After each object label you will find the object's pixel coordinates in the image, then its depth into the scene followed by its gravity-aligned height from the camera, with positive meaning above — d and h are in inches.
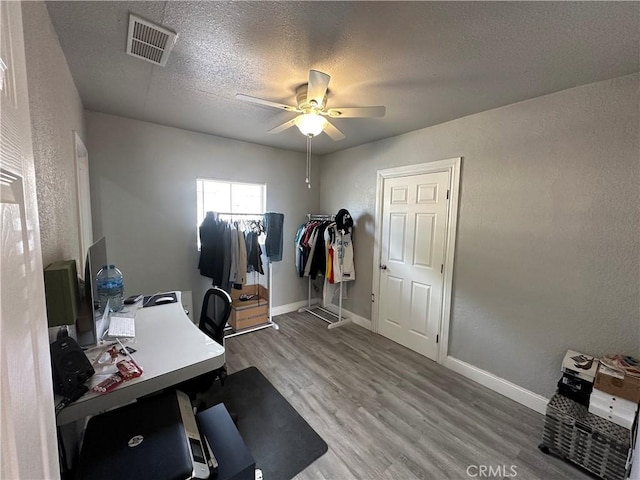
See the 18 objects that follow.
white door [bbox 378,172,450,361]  108.0 -18.2
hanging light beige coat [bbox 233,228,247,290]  121.9 -22.3
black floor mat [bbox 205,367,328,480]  64.7 -59.9
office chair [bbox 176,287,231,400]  62.7 -30.0
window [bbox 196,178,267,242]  128.2 +8.7
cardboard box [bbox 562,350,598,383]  66.8 -37.2
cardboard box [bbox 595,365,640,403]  58.9 -36.8
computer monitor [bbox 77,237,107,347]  51.6 -19.9
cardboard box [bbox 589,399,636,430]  59.2 -44.2
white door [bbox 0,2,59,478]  13.5 -5.0
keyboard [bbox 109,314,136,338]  61.4 -28.1
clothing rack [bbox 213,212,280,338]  127.3 -39.9
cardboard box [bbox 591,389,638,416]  59.4 -41.6
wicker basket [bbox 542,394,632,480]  58.9 -50.9
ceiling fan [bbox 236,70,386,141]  65.4 +28.9
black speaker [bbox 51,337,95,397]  39.9 -24.6
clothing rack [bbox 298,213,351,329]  143.1 -57.3
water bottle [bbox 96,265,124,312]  71.7 -21.5
